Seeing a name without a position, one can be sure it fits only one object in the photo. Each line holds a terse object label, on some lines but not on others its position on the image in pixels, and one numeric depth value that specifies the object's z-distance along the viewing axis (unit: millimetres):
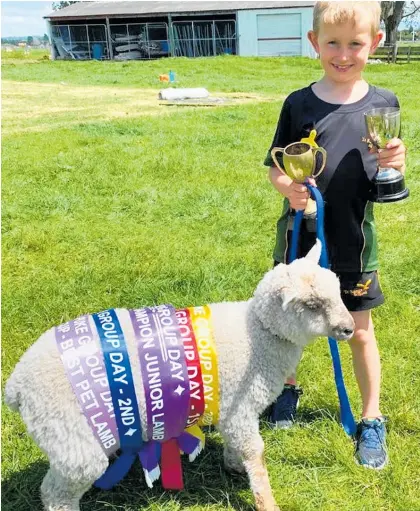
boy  2643
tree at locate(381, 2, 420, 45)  40206
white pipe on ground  16344
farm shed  37281
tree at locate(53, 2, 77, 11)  76225
